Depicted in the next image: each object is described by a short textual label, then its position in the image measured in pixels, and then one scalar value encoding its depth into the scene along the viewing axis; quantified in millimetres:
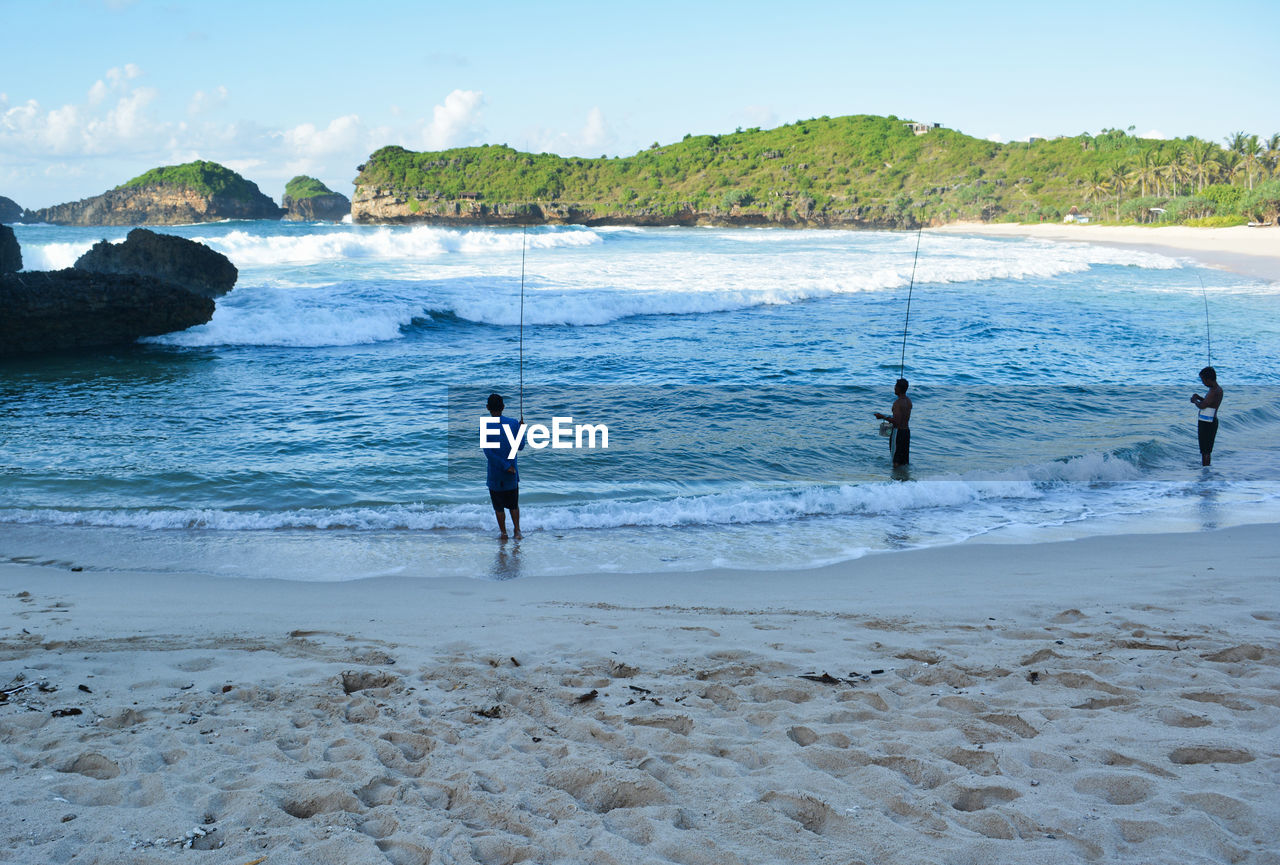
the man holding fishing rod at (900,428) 9680
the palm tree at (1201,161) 73719
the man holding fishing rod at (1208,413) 9633
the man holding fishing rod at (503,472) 7176
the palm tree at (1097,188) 85375
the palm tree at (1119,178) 81300
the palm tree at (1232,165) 73938
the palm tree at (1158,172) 77188
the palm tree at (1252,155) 71750
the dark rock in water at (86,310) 15648
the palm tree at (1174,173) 75000
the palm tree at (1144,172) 77375
